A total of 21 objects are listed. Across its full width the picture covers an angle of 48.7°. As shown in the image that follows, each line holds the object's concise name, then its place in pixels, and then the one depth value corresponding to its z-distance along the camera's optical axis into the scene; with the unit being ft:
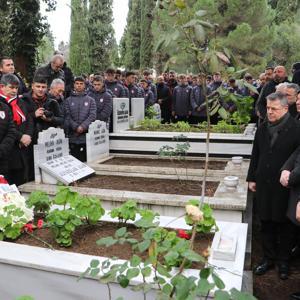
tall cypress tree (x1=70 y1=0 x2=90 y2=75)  64.45
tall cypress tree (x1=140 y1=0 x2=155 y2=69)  88.62
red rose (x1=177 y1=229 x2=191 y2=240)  8.39
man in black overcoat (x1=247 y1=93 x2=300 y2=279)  11.08
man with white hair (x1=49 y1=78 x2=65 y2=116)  15.83
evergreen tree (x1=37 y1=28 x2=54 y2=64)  35.00
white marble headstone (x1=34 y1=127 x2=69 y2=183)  14.20
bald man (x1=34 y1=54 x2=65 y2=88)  18.17
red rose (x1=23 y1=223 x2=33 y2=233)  9.36
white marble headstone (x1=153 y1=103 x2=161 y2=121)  29.34
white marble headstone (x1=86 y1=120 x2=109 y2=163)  18.03
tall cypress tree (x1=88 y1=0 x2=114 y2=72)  62.44
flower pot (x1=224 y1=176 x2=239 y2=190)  12.98
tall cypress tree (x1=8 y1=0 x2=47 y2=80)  31.88
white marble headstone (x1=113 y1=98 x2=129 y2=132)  22.07
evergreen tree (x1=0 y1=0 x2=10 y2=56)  28.47
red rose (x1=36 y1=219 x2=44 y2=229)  9.40
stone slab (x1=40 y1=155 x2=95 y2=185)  14.26
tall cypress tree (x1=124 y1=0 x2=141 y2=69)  94.62
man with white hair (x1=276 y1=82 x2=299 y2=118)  13.77
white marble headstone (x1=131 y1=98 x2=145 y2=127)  25.23
